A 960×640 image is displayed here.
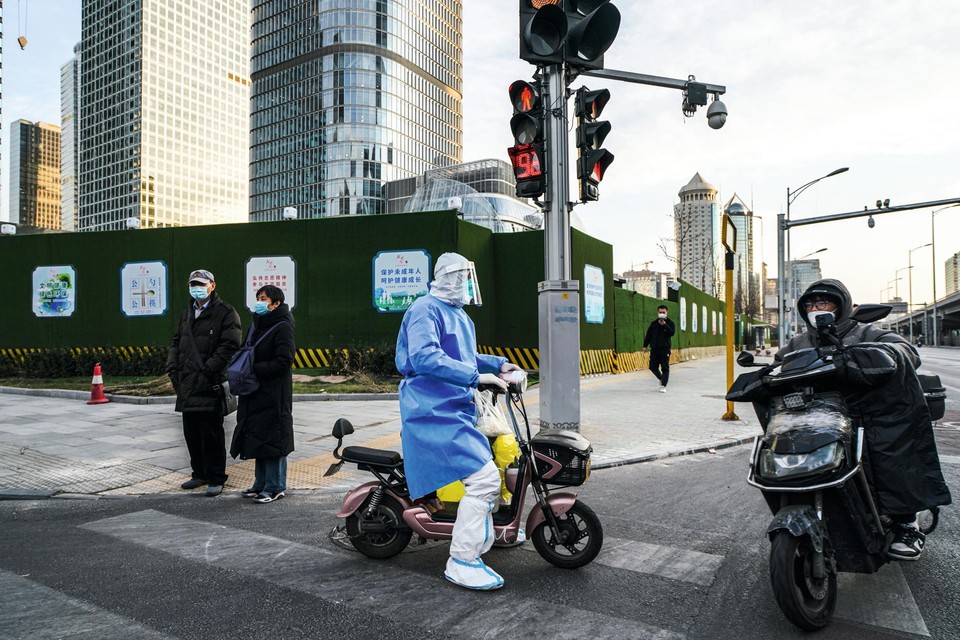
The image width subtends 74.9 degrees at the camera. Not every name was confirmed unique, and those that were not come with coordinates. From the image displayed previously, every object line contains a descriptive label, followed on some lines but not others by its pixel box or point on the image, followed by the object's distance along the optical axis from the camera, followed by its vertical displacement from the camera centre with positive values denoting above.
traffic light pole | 7.01 +0.25
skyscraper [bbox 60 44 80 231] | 145.88 +47.68
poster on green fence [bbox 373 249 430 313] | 15.36 +1.20
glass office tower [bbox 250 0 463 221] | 97.69 +36.94
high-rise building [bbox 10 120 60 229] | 164.62 +42.53
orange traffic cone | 11.39 -1.13
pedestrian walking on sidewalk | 14.05 -0.41
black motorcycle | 2.73 -0.74
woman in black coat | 5.20 -0.72
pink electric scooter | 3.45 -1.07
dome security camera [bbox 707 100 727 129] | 7.75 +2.62
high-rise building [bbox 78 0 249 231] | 126.25 +46.07
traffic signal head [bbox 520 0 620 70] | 5.96 +2.84
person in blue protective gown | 3.32 -0.57
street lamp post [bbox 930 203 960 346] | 65.71 +7.69
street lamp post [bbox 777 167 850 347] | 25.30 +2.40
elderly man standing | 5.49 -0.40
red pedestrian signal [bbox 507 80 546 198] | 6.60 +2.02
